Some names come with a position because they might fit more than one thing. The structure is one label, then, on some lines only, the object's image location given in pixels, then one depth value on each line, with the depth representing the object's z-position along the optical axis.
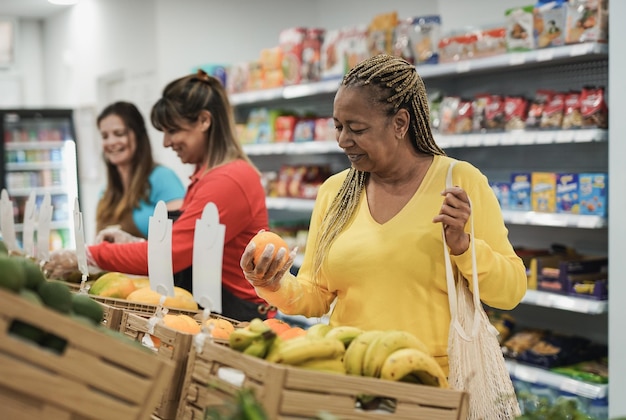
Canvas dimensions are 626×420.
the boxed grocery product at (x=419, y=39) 4.64
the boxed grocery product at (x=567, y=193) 3.96
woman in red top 2.78
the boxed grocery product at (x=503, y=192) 4.31
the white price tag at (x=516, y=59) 4.10
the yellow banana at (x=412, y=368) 1.48
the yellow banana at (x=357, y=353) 1.52
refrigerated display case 8.40
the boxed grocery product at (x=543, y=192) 4.08
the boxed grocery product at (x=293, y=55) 5.67
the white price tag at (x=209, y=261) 1.80
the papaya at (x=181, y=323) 1.87
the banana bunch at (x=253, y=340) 1.51
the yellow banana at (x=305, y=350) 1.48
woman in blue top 3.78
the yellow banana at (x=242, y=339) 1.52
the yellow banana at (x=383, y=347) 1.50
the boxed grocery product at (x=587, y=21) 3.77
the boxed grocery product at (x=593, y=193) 3.82
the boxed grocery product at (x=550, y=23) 3.95
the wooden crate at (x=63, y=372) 1.28
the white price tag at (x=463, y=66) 4.41
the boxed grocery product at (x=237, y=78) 6.29
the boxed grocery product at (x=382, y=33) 4.87
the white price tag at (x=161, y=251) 2.05
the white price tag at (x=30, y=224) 3.10
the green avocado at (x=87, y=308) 1.63
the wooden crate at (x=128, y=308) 2.04
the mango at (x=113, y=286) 2.47
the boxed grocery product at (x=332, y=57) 5.25
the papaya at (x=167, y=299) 2.24
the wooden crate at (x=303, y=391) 1.36
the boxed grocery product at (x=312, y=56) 5.54
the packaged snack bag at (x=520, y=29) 4.08
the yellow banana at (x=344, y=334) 1.62
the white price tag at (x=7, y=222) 3.15
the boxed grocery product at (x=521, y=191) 4.21
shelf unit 3.92
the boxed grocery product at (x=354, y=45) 5.10
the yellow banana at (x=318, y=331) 1.63
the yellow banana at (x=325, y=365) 1.50
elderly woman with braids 1.96
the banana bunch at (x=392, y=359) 1.49
